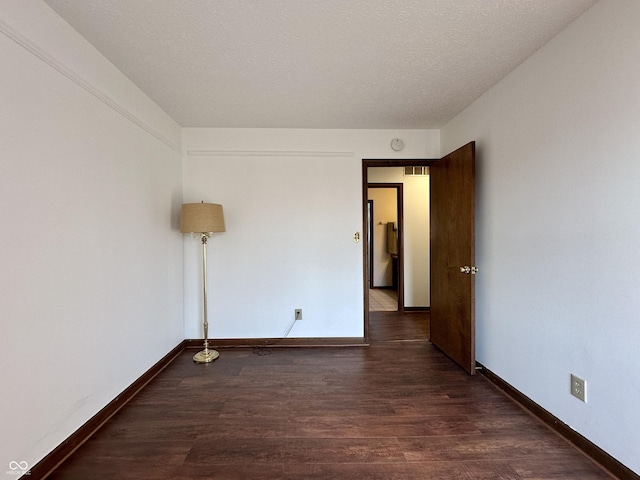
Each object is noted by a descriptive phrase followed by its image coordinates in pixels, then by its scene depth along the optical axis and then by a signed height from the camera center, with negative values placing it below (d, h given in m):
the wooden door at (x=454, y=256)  2.66 -0.20
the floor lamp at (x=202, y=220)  2.91 +0.17
